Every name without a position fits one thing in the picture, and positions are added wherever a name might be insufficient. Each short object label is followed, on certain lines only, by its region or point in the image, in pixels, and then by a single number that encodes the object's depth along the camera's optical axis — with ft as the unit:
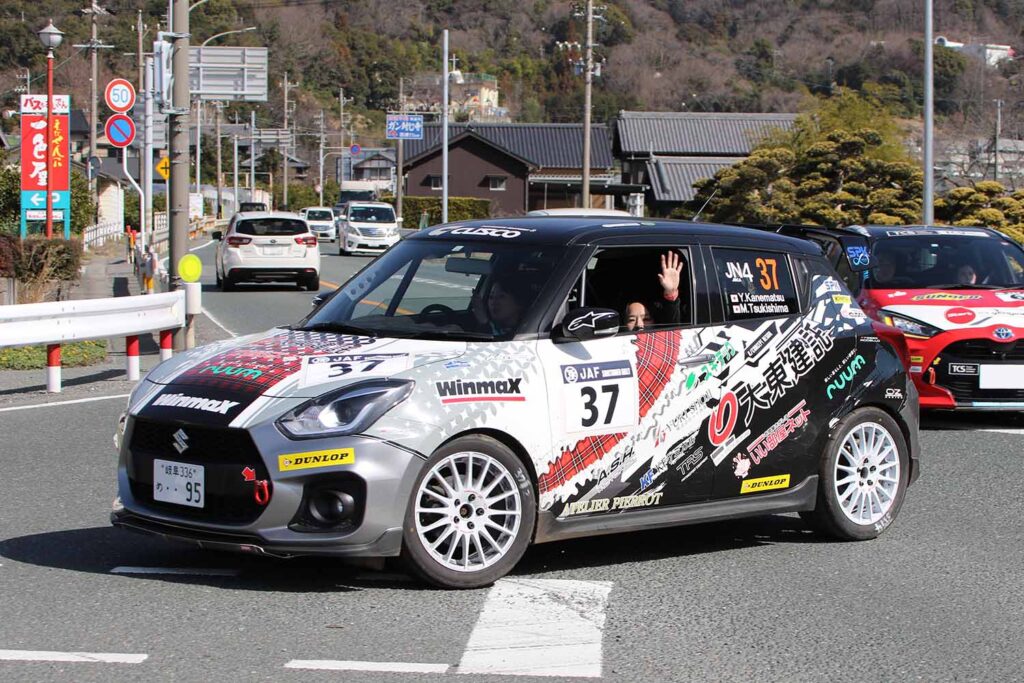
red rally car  35.96
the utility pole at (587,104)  151.84
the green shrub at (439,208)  258.57
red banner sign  114.52
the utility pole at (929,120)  91.56
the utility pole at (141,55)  136.95
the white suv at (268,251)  95.14
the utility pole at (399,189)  237.86
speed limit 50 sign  115.03
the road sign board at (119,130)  108.68
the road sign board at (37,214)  121.49
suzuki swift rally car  18.78
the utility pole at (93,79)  175.32
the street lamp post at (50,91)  105.50
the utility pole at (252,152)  335.01
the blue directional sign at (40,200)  118.11
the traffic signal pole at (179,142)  56.54
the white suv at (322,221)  201.36
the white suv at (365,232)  151.94
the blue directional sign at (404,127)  230.89
